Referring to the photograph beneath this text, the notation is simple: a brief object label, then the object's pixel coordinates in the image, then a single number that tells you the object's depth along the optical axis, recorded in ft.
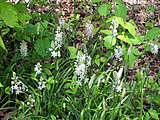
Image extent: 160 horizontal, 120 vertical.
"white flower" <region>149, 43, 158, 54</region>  10.44
